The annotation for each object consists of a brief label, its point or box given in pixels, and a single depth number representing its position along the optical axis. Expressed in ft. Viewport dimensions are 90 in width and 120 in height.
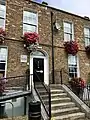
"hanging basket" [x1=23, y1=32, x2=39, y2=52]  18.51
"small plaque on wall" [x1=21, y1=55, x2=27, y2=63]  18.41
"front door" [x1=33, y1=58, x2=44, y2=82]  19.40
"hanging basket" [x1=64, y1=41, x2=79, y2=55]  21.78
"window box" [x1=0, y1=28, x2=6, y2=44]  16.90
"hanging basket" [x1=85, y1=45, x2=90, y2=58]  23.94
